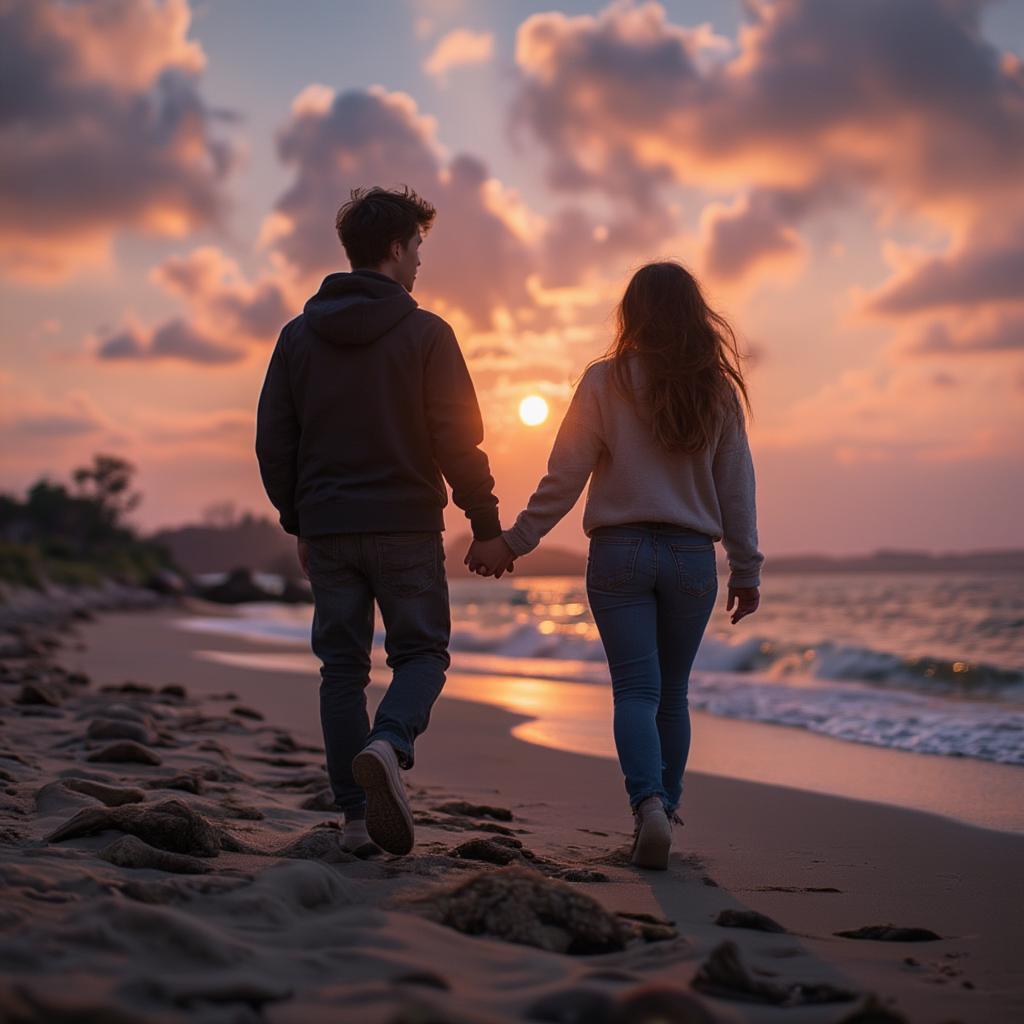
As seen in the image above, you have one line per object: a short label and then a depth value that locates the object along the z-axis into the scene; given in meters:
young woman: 3.64
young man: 3.46
